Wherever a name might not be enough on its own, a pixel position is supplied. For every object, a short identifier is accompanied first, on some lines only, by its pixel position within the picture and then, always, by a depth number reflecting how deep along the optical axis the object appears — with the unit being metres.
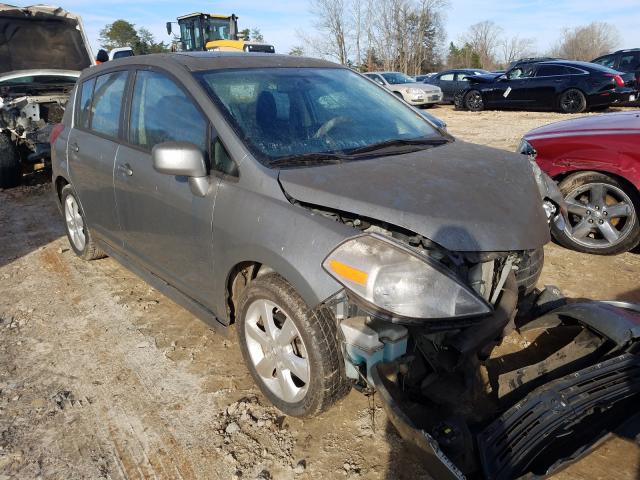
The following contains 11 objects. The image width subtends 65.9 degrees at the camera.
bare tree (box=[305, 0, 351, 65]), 42.22
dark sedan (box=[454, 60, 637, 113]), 13.55
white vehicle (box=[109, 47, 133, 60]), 10.00
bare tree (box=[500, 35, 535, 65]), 63.47
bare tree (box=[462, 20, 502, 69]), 61.08
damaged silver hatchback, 2.00
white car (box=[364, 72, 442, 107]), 18.42
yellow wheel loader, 17.56
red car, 4.11
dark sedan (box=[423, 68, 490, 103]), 20.83
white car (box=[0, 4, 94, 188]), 7.87
